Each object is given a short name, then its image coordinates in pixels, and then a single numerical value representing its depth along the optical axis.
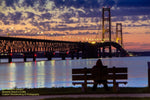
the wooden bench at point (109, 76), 15.43
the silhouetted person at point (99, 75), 15.69
